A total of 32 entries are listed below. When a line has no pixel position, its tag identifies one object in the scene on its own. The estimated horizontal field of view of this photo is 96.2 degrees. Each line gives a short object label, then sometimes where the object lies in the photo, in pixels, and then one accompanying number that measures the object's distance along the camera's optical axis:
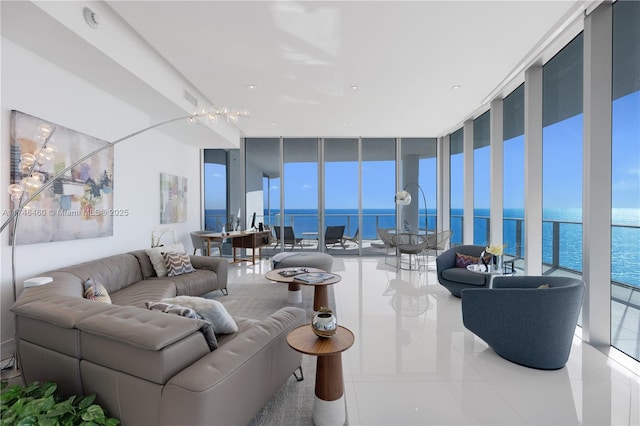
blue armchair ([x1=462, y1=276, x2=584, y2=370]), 2.29
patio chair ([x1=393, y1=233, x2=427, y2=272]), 5.83
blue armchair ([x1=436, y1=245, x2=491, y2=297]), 3.76
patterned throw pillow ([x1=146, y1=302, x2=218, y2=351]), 1.66
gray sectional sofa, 1.32
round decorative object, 1.74
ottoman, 4.66
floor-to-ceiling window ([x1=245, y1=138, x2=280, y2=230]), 7.48
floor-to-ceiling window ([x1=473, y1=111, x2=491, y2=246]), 5.39
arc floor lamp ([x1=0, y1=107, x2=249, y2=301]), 2.31
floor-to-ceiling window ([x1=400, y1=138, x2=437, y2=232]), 7.64
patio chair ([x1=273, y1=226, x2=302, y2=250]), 7.44
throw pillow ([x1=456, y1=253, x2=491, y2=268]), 4.13
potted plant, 1.39
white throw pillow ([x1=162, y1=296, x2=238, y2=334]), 1.98
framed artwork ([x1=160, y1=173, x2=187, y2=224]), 5.23
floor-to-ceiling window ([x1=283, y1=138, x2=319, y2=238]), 7.51
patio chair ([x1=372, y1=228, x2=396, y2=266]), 6.59
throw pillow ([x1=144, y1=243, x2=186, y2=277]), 3.83
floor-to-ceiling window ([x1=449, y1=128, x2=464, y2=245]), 6.70
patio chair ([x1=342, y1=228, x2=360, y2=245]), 7.63
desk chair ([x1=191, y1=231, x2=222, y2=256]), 6.14
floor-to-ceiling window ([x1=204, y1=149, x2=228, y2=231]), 7.38
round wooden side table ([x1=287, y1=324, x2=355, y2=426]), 1.70
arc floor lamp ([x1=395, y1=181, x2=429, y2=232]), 6.73
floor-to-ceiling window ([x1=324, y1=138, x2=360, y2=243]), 7.57
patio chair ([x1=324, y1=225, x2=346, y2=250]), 7.54
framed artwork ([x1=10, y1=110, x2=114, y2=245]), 2.61
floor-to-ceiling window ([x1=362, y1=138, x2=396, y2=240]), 7.57
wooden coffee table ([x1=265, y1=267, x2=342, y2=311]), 3.51
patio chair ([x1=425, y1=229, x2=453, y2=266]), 6.02
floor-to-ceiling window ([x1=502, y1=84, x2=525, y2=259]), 4.44
